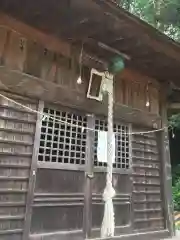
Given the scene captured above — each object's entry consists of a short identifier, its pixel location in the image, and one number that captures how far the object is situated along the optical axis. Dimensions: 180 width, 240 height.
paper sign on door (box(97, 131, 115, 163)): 3.11
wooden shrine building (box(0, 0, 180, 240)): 2.45
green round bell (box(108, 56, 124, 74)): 3.39
